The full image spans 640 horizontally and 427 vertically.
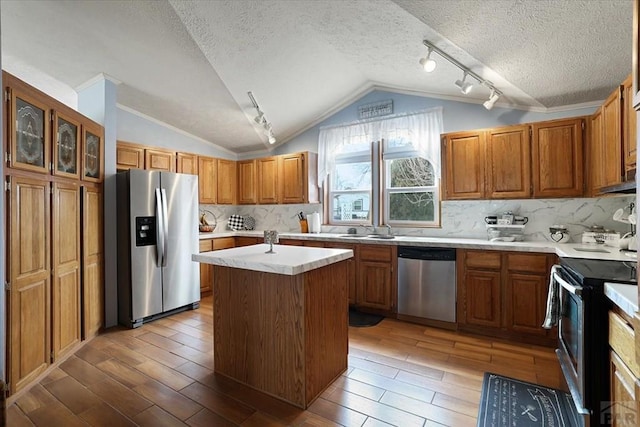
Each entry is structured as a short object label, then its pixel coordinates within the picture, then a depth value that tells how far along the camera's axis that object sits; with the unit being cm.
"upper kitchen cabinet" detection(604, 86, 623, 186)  216
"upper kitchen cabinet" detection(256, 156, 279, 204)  484
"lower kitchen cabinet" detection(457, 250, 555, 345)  276
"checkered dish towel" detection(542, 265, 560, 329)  194
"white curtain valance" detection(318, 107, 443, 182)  367
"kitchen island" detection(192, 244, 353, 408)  193
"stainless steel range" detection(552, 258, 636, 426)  142
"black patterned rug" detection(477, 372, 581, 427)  176
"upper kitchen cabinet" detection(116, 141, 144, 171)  371
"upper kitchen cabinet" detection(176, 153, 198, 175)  437
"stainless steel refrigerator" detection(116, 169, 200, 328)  328
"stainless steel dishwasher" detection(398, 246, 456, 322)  313
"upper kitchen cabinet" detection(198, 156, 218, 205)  469
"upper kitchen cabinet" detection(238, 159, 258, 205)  509
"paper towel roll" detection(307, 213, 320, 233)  448
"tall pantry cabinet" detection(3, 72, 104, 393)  204
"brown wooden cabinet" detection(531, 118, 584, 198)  285
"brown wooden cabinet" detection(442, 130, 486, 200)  328
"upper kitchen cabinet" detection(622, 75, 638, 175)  194
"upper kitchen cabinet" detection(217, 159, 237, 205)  500
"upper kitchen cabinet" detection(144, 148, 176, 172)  401
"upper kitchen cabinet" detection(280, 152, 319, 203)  452
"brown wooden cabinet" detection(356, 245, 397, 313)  346
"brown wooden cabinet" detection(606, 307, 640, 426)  110
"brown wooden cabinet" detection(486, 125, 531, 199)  306
